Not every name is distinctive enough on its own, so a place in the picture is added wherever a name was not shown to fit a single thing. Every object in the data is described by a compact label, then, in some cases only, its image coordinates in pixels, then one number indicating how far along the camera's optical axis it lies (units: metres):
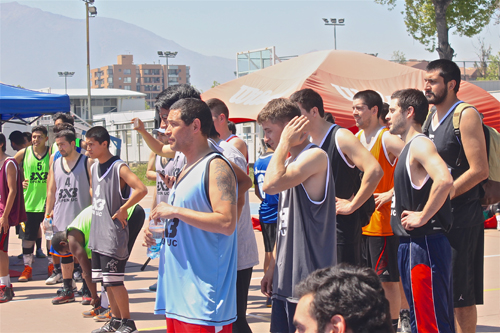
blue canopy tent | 9.81
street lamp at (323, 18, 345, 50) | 55.38
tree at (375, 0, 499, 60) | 19.17
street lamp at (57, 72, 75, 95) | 83.09
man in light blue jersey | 3.09
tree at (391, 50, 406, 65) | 93.10
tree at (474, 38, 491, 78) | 53.69
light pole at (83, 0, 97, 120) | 34.35
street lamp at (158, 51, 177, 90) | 65.38
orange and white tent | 12.55
